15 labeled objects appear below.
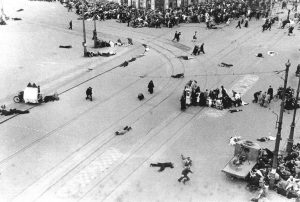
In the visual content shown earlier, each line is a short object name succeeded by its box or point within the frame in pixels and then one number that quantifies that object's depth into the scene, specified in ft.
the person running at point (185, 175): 62.96
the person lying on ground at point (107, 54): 127.65
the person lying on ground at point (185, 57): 126.21
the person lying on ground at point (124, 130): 77.82
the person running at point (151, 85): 97.86
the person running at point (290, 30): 156.35
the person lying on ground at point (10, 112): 85.81
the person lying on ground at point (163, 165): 67.26
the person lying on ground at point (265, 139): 75.64
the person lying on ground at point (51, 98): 92.73
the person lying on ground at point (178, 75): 109.19
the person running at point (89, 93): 92.58
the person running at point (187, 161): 66.49
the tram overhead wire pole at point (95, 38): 133.90
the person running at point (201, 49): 129.80
